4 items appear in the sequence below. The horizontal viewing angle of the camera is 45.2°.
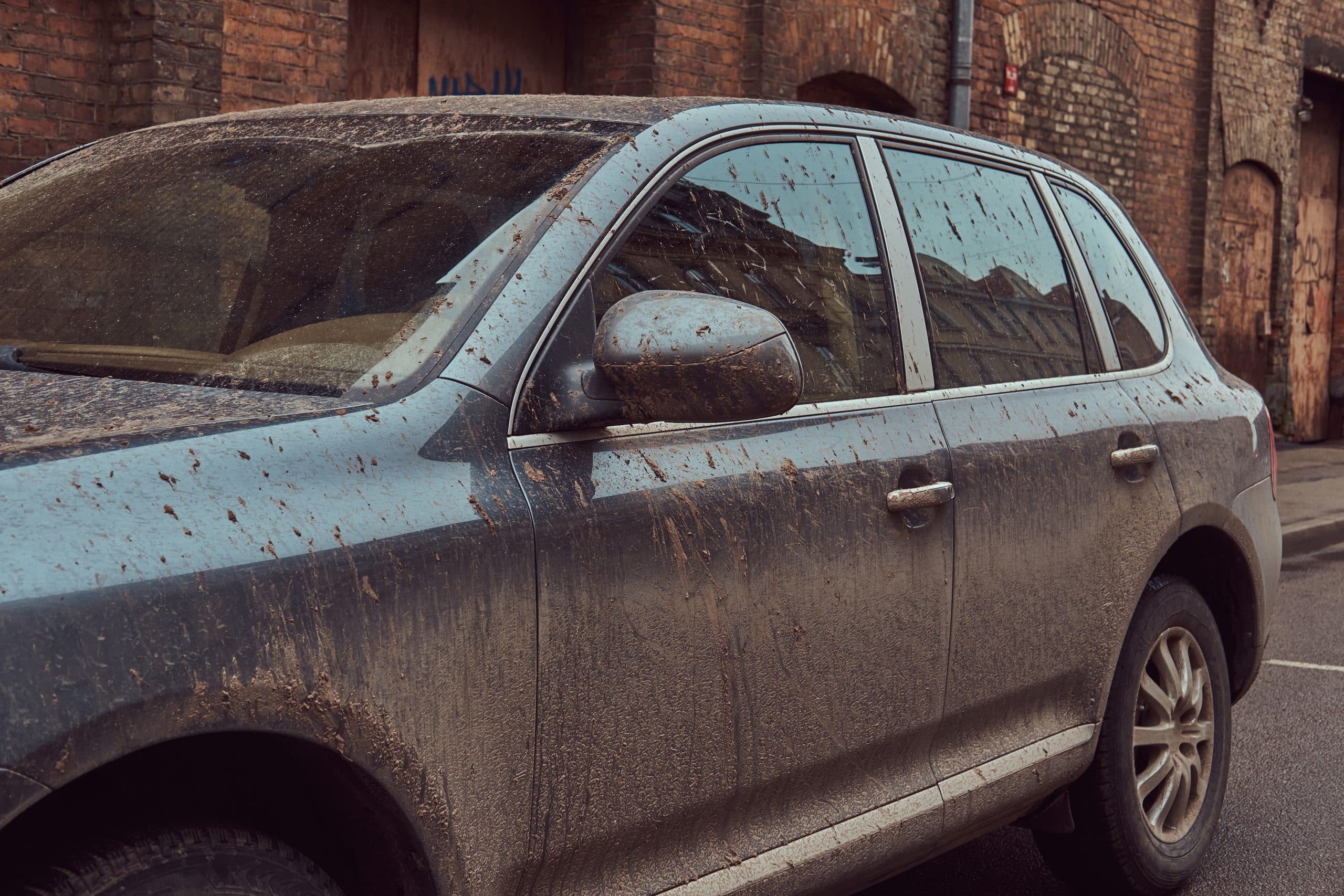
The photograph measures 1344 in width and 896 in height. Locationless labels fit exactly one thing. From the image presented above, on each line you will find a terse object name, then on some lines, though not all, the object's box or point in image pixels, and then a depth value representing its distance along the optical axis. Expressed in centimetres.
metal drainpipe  1322
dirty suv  185
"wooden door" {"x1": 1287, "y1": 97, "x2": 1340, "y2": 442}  1980
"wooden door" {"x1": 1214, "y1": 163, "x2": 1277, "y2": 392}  1797
